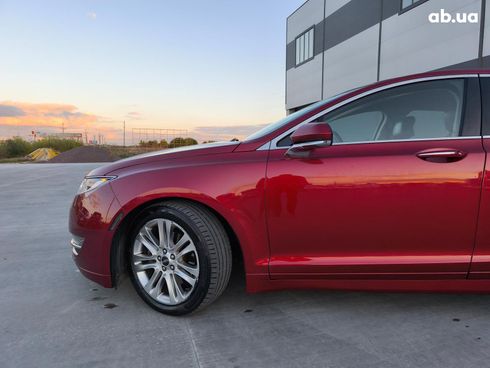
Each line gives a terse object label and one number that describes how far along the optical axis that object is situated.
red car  2.27
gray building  12.30
